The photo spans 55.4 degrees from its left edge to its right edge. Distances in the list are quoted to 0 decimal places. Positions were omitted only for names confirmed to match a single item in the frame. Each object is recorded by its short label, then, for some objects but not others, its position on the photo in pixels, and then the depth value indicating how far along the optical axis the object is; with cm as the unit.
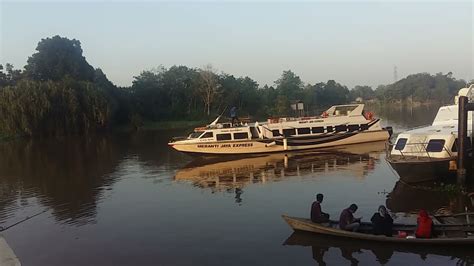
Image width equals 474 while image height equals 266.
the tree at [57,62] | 8494
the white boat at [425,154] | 2019
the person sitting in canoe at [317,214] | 1488
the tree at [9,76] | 8838
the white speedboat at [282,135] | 3475
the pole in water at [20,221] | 1834
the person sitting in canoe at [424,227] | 1319
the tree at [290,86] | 11463
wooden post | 1938
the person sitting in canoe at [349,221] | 1407
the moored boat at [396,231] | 1291
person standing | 3607
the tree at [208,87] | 9338
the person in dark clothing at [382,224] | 1371
